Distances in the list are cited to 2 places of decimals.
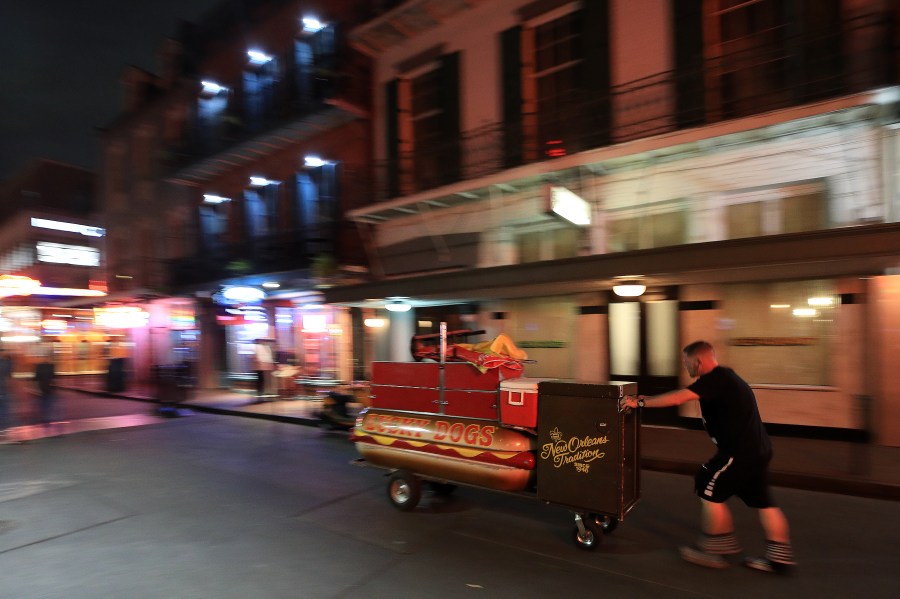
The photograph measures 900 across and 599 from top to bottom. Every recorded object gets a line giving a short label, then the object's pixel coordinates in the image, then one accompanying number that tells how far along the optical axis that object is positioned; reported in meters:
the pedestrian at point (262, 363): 15.70
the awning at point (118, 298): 21.31
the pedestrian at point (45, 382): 16.00
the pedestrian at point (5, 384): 14.92
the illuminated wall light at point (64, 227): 33.02
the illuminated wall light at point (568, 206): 9.10
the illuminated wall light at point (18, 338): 24.24
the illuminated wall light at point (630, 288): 9.36
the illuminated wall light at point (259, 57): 17.70
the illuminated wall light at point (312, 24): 15.81
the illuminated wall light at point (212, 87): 19.53
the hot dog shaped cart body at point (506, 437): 4.75
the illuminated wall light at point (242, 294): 16.30
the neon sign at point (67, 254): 32.66
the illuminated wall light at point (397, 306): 12.98
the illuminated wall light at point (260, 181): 17.81
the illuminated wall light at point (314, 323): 16.73
